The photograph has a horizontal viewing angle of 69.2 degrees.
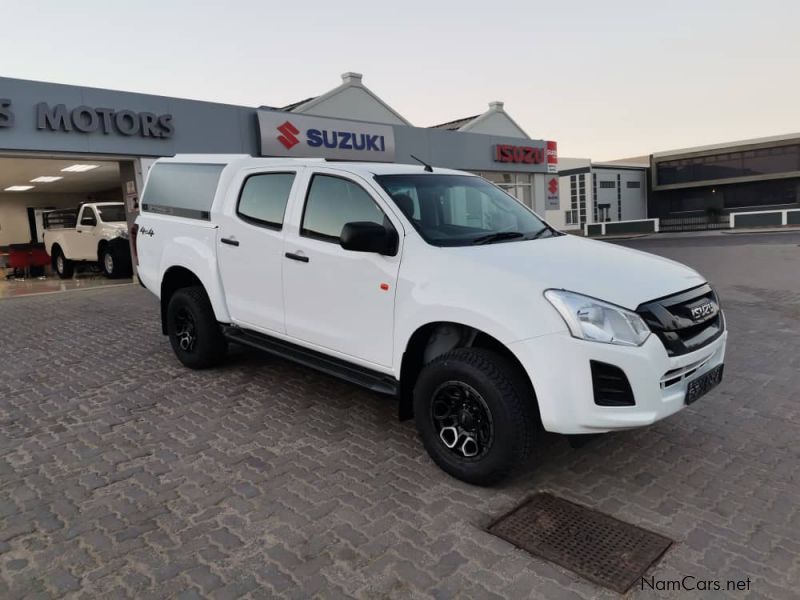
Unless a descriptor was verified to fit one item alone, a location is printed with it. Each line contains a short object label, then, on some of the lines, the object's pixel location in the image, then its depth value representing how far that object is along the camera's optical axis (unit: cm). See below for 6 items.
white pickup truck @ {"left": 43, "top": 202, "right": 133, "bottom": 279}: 1500
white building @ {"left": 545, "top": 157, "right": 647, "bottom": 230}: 4829
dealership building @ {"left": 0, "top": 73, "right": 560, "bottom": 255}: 1155
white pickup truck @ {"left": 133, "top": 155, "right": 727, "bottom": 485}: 302
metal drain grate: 264
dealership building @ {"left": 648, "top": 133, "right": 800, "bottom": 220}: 4747
